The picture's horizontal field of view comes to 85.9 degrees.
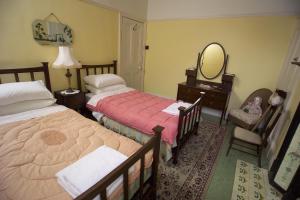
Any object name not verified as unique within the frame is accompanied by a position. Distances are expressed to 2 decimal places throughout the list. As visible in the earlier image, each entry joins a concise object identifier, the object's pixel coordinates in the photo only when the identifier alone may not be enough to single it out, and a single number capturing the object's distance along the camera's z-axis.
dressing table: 3.29
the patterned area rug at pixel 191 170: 1.71
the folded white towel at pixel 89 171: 0.98
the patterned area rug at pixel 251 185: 1.73
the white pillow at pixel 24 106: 1.79
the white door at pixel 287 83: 2.24
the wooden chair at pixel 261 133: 2.15
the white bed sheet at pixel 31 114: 1.72
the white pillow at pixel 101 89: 2.87
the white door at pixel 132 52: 3.74
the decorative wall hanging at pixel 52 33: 2.26
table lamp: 2.29
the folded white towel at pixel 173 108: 2.28
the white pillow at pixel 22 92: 1.75
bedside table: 2.42
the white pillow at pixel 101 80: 2.83
